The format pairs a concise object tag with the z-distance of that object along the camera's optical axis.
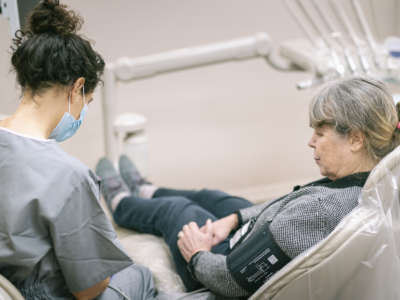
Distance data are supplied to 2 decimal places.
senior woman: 1.05
